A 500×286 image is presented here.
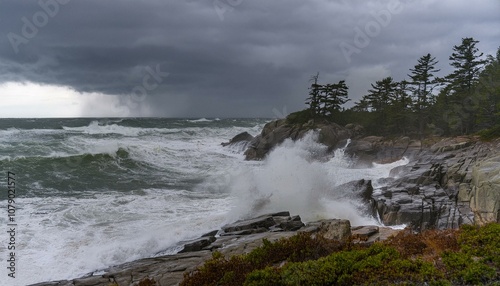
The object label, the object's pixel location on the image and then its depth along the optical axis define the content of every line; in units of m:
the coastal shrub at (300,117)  49.72
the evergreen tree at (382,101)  49.50
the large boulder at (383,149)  36.53
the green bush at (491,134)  29.66
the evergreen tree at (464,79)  42.47
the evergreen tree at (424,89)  47.09
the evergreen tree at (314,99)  51.34
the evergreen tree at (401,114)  47.47
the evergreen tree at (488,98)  38.44
